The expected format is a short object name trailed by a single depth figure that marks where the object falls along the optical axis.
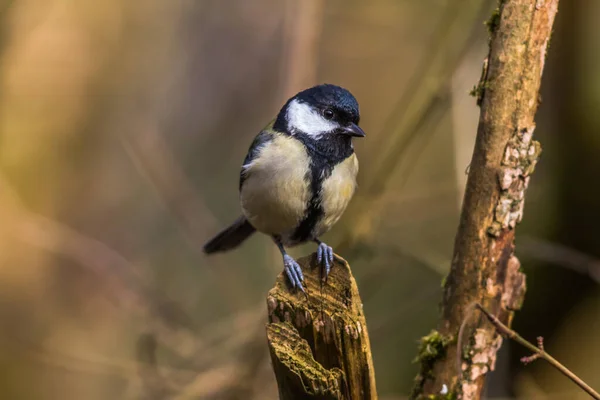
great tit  5.31
